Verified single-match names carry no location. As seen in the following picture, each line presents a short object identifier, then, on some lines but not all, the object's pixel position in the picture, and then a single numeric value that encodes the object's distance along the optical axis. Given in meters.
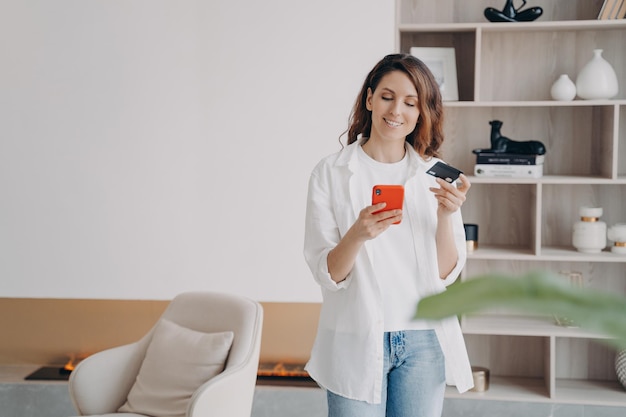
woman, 1.87
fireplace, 3.43
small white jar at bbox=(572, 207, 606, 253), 3.26
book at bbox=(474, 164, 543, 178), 3.25
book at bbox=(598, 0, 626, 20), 3.16
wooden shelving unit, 3.35
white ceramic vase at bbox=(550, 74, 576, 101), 3.25
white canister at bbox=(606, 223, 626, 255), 3.24
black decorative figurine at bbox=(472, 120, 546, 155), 3.28
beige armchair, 2.41
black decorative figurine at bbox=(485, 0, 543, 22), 3.25
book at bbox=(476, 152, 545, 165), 3.25
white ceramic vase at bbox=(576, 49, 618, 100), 3.20
